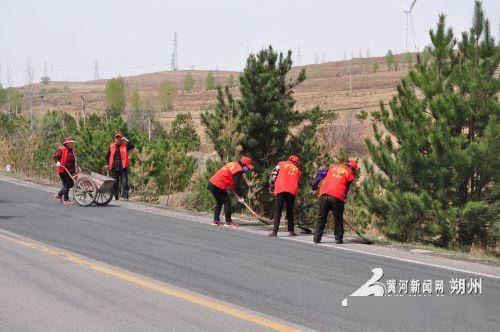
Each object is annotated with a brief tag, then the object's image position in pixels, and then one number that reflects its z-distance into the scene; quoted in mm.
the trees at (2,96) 114688
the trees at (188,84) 153375
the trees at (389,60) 137125
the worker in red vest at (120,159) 19859
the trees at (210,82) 144825
